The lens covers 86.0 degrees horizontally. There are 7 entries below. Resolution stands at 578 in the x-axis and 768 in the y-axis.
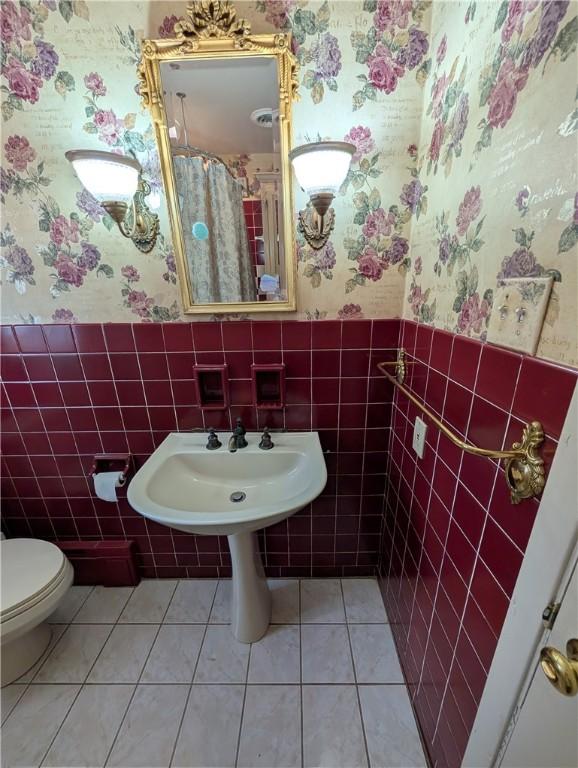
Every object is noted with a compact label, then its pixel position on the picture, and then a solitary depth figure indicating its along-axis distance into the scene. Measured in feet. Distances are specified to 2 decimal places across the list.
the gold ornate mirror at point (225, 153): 2.99
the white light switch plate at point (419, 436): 3.18
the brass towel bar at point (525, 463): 1.68
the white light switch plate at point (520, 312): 1.69
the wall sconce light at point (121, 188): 2.90
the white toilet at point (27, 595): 3.47
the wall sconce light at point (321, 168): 2.80
